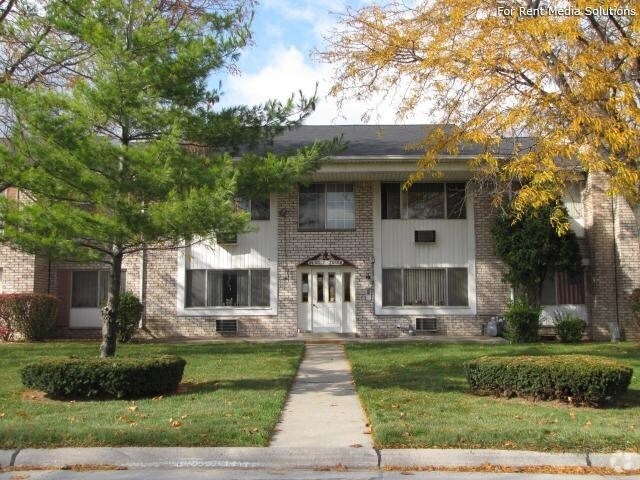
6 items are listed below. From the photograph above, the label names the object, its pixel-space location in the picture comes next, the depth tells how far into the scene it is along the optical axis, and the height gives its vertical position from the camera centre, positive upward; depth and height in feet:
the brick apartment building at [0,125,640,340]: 68.23 +3.11
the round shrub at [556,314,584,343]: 63.10 -3.06
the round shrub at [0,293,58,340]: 63.82 -1.29
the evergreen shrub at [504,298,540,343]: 61.62 -2.41
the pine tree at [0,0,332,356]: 32.24 +7.69
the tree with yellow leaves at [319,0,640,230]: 37.27 +13.29
